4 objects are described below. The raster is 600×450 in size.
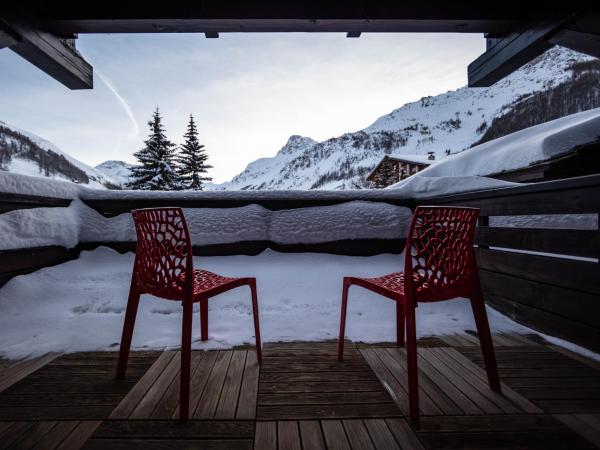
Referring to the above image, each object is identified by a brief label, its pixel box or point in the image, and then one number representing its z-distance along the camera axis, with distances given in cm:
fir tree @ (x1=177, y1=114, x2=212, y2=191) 2538
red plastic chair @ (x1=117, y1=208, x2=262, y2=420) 129
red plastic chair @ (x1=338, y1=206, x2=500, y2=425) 136
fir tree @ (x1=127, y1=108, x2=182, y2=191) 2088
